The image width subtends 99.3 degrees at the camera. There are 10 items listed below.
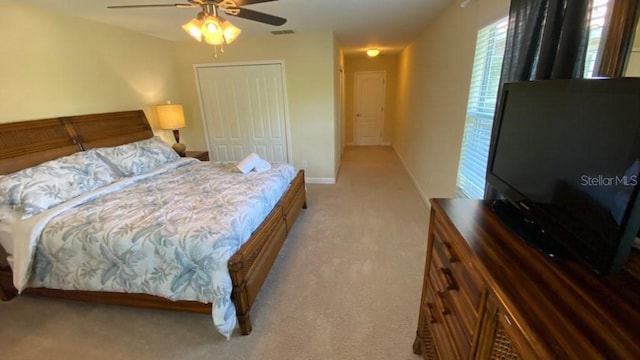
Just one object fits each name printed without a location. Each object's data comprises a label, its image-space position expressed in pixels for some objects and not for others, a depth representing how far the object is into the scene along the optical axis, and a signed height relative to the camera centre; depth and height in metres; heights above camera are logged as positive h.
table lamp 3.80 -0.20
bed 1.78 -0.88
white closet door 4.43 -0.15
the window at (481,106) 2.06 -0.11
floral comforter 1.67 -0.88
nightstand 4.04 -0.75
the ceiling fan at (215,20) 1.87 +0.56
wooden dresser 0.59 -0.52
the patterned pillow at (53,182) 1.99 -0.58
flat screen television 0.70 -0.24
